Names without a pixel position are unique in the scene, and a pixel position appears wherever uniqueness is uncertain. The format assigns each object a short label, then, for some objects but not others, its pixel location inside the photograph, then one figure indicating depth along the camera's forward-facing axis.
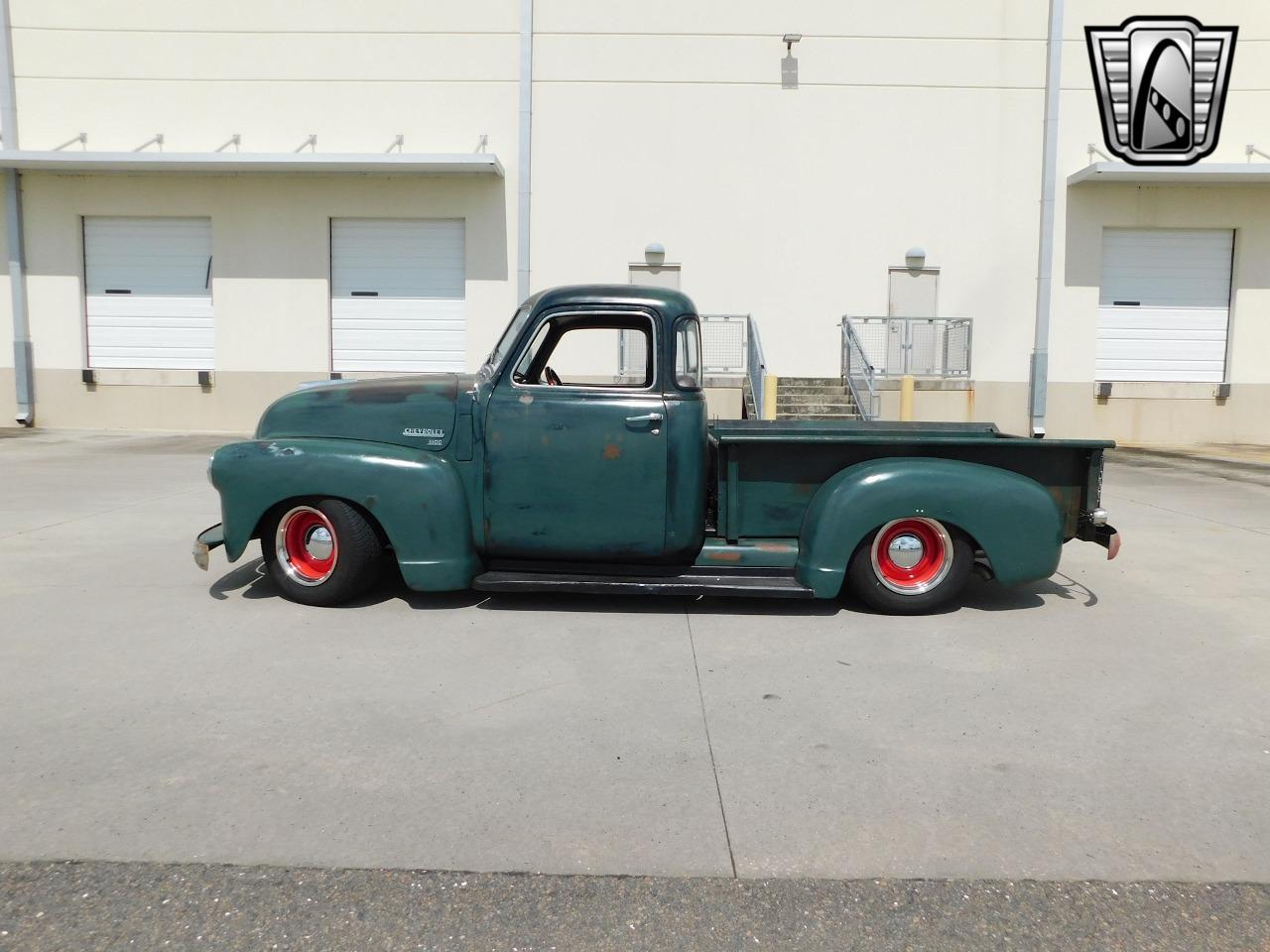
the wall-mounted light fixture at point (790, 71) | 16.92
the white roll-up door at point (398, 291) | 17.41
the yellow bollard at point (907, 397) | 15.69
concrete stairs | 15.52
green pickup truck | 5.15
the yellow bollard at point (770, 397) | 14.91
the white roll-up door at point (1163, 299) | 17.30
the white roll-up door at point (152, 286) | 17.53
